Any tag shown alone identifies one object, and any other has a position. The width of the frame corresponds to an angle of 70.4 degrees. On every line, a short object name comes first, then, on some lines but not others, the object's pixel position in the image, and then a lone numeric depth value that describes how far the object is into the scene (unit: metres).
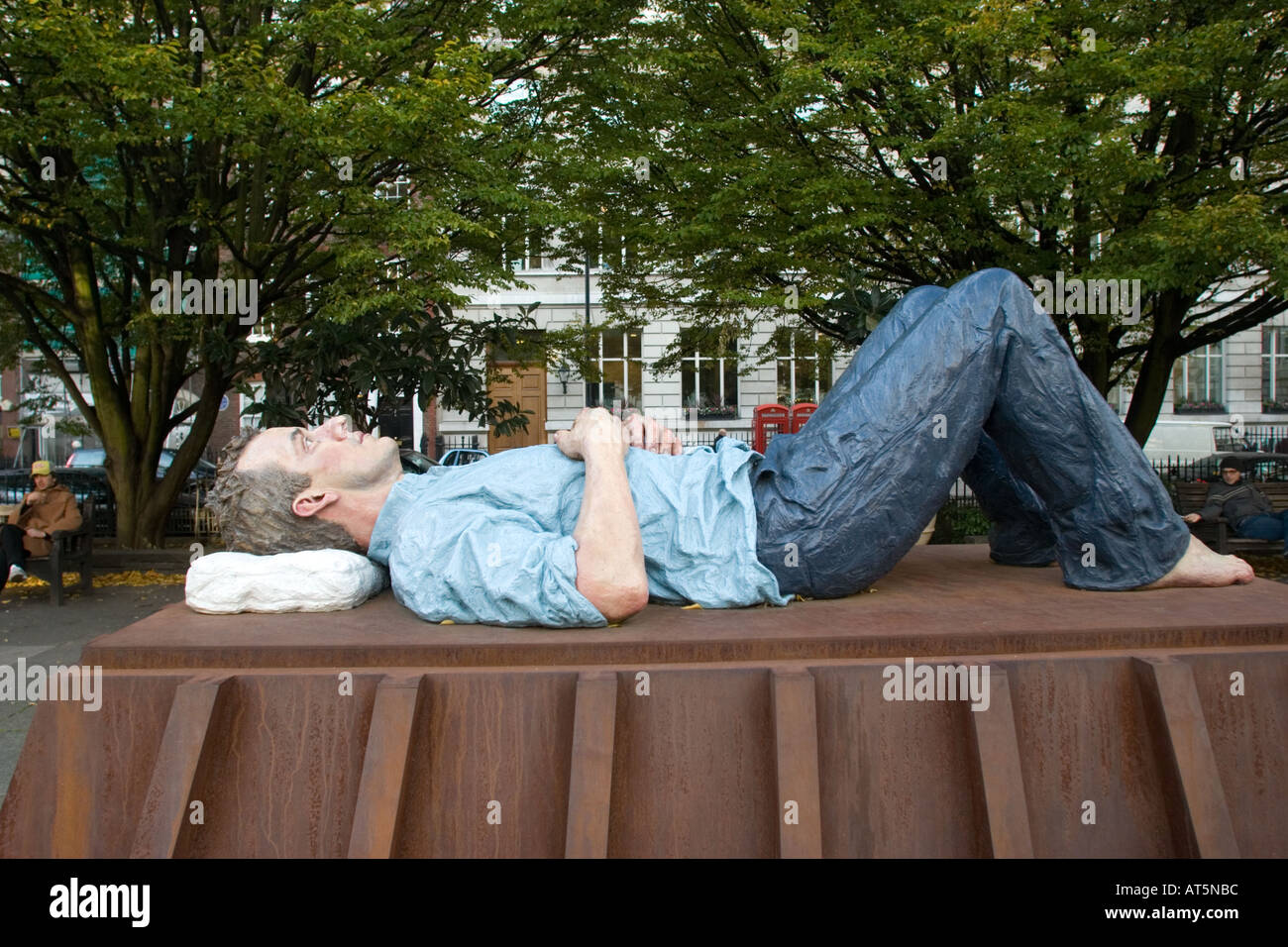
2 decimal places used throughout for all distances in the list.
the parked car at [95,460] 19.84
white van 23.66
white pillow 3.42
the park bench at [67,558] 9.40
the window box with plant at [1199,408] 28.16
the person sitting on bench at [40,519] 9.29
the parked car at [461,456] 18.17
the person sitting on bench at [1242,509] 9.82
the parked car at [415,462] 15.46
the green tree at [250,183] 8.62
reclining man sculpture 3.17
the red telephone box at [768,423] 18.72
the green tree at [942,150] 8.80
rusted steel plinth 2.82
